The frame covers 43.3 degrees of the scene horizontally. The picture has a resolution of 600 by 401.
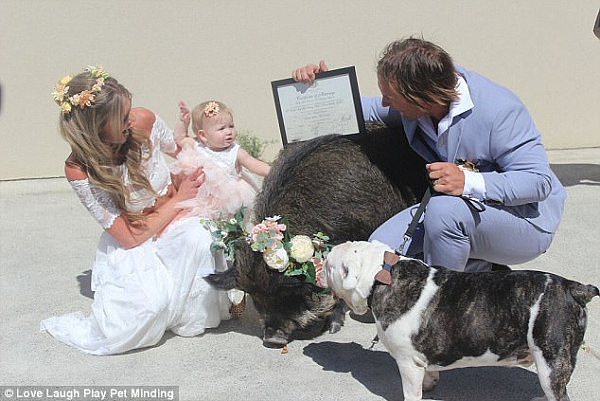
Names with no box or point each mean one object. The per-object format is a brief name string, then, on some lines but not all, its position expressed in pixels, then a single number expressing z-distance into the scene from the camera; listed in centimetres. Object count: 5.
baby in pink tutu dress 441
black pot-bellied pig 382
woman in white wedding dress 405
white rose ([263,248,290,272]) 359
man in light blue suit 341
